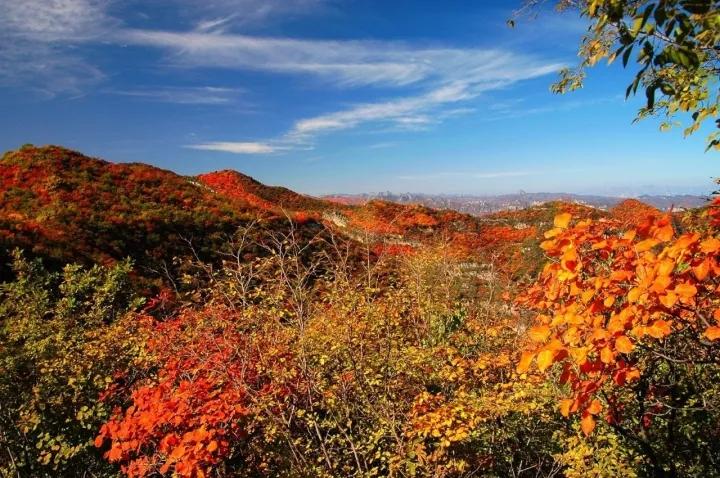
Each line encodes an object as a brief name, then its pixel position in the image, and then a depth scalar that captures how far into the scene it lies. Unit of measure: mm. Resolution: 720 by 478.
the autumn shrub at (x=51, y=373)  7875
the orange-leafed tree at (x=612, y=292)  2701
